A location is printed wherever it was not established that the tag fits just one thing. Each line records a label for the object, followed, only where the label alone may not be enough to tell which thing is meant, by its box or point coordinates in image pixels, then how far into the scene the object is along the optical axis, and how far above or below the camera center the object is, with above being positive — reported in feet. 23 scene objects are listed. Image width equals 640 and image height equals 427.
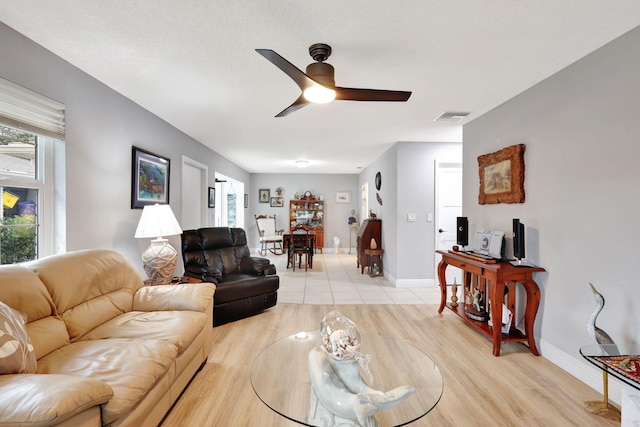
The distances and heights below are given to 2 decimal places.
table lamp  8.95 -1.14
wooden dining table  19.42 -2.00
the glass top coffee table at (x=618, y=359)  4.63 -2.59
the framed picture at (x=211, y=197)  17.52 +0.90
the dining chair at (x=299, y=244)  19.42 -2.15
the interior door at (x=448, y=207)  15.39 +0.29
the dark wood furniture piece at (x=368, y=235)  18.79 -1.48
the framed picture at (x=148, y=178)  9.95 +1.24
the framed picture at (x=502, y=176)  8.87 +1.24
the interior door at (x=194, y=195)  15.10 +0.93
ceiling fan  6.00 +2.55
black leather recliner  10.49 -2.41
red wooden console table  8.17 -2.38
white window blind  5.82 +2.18
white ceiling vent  10.69 +3.66
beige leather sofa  3.54 -2.35
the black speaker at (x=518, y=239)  8.32 -0.77
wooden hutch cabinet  28.04 -0.19
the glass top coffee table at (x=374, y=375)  4.21 -2.81
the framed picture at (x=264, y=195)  28.22 +1.64
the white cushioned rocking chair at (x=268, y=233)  25.61 -1.94
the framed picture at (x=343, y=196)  28.40 +1.54
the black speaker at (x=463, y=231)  11.32 -0.72
